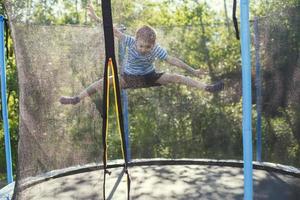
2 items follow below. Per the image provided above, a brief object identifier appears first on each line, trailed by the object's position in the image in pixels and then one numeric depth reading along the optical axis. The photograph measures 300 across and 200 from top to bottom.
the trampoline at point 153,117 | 1.98
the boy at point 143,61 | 2.26
